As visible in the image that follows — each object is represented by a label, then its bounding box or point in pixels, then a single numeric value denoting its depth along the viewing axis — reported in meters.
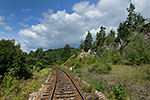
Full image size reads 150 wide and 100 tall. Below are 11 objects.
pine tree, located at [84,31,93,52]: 52.50
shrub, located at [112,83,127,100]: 4.91
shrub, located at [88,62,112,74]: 10.28
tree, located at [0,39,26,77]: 7.14
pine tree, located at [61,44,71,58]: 67.91
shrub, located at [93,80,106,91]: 6.21
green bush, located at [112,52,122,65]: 15.76
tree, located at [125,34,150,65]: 10.66
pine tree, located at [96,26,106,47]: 47.16
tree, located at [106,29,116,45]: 41.00
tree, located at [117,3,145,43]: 29.94
